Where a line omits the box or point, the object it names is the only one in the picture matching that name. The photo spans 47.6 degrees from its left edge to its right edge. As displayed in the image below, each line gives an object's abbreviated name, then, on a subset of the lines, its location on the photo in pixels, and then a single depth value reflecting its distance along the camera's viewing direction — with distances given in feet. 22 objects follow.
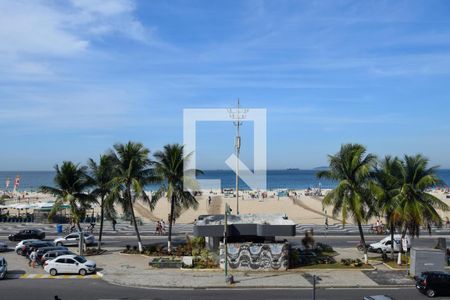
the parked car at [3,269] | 106.73
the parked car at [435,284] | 90.79
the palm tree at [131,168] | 139.03
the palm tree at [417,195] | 118.01
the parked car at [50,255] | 119.23
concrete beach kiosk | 115.03
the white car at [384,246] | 142.31
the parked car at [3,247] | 146.82
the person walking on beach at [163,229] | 185.94
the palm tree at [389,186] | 122.62
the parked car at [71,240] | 156.04
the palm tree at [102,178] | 142.92
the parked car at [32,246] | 136.42
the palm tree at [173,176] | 138.51
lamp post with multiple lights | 166.22
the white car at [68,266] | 111.75
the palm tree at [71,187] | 141.08
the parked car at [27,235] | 169.17
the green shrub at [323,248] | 139.54
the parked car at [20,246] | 140.26
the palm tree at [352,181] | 121.08
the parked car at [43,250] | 124.26
